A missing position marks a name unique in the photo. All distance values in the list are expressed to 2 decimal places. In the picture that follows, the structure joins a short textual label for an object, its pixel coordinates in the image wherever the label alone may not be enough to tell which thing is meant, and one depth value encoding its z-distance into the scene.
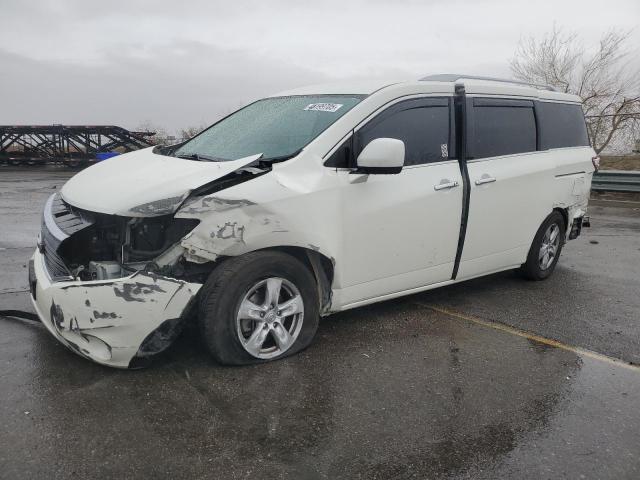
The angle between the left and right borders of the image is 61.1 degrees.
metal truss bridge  20.80
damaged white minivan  2.98
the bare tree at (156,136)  21.48
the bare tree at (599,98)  14.73
